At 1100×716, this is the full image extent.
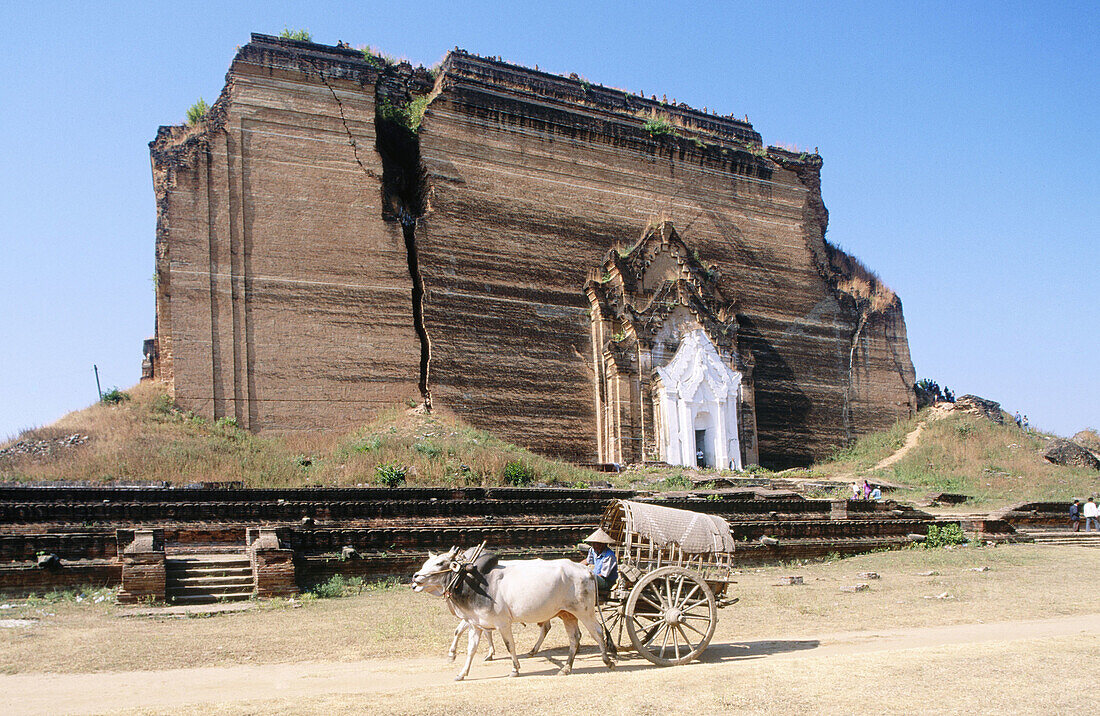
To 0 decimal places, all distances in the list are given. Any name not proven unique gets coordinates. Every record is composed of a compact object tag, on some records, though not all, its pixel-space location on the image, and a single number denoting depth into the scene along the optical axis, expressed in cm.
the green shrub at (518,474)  2045
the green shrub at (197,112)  2473
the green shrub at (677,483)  2222
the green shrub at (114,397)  2119
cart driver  800
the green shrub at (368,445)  2055
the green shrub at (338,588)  1128
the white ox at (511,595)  746
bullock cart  789
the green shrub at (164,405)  2094
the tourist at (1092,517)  2009
